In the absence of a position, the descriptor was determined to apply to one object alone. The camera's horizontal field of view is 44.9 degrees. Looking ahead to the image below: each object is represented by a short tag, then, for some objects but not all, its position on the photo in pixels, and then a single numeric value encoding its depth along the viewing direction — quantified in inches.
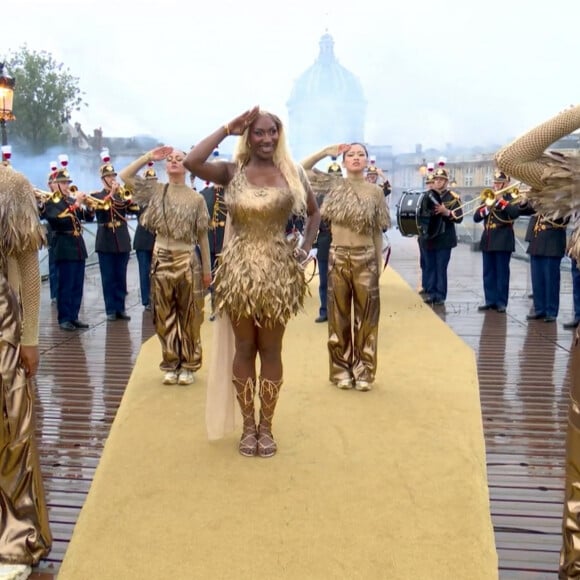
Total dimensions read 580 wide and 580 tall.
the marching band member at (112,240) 359.3
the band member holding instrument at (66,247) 336.8
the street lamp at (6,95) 357.7
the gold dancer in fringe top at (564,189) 102.1
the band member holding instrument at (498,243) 372.8
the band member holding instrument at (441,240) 402.6
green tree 1309.1
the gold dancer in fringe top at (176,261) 220.2
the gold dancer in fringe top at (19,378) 108.3
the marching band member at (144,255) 380.5
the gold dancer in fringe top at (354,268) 216.2
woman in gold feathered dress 152.1
